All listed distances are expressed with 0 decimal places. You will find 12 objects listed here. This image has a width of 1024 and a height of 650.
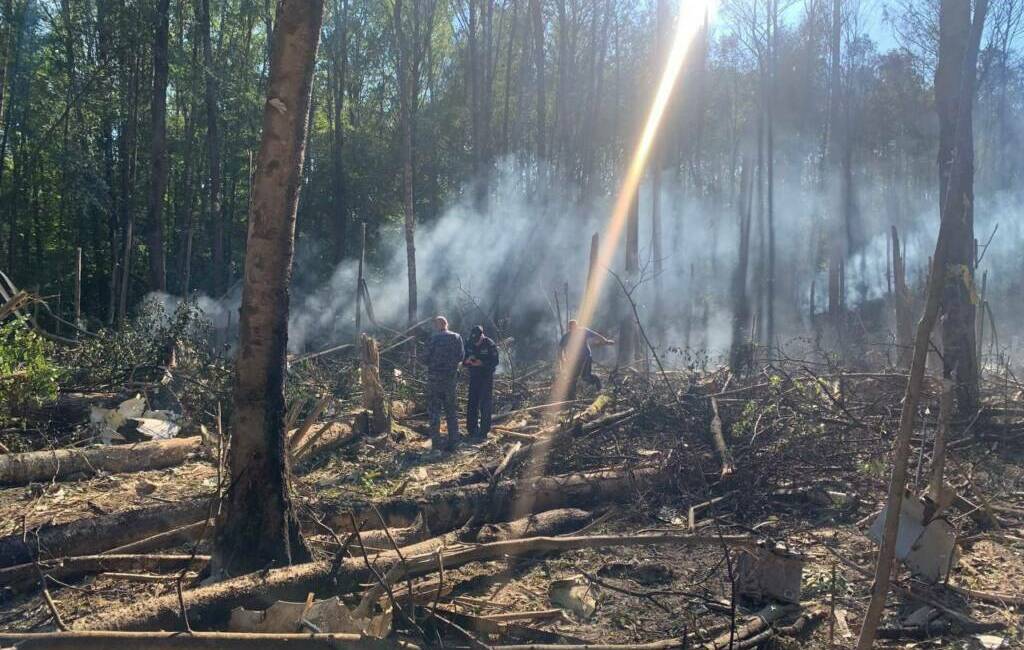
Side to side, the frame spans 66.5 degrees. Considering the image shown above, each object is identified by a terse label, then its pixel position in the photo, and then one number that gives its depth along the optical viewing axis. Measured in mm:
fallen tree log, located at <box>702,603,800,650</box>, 3993
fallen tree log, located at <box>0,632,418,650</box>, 3418
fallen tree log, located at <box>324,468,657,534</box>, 5977
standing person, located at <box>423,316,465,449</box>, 9969
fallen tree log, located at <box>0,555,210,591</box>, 4918
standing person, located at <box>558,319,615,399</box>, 12184
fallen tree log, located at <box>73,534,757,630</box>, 3826
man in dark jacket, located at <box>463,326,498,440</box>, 10328
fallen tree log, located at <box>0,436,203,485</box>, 7445
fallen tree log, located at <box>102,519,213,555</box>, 5398
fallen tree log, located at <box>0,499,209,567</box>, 5062
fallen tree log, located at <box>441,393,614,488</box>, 7426
